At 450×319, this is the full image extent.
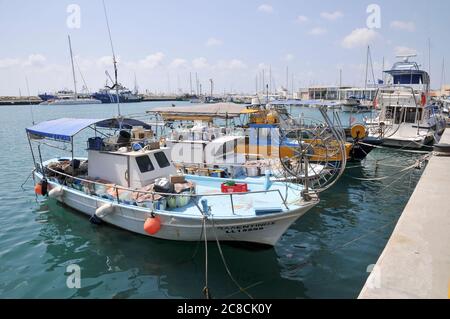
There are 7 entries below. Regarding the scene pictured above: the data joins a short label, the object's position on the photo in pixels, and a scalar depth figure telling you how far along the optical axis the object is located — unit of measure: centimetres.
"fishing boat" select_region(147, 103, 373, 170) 1535
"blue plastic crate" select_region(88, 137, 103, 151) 1220
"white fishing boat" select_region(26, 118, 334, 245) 924
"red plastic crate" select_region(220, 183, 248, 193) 1066
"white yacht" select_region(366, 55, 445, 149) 2700
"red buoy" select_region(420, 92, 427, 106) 2906
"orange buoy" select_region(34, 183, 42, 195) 1295
